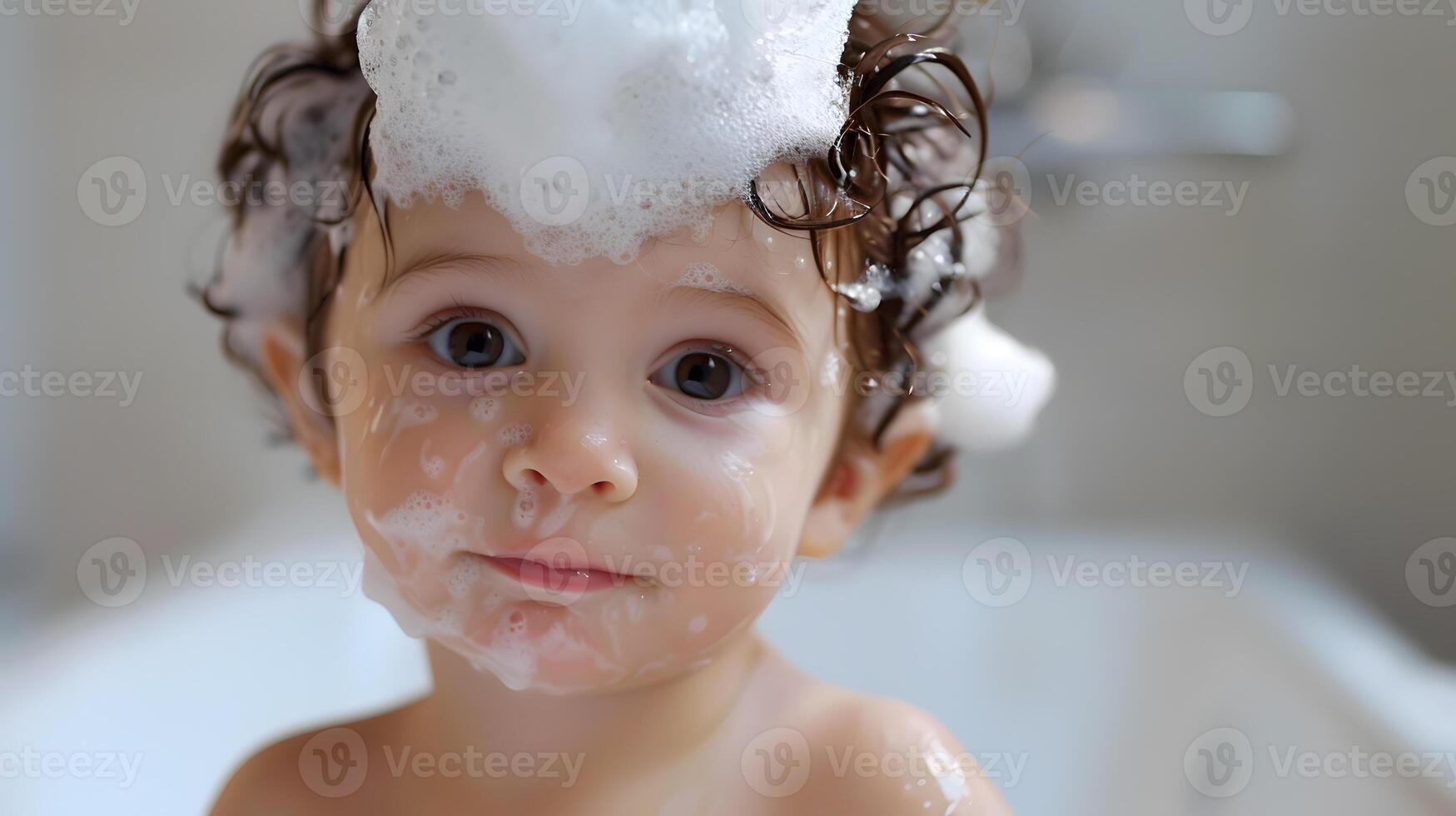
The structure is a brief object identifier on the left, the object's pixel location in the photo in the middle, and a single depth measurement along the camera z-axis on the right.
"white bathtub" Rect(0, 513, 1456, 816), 0.86
